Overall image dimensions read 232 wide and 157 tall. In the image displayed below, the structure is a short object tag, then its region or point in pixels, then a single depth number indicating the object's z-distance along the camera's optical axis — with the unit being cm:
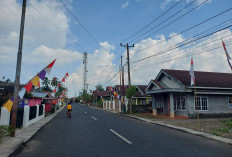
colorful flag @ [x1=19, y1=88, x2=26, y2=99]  970
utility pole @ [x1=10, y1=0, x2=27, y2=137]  786
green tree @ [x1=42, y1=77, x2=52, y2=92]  8361
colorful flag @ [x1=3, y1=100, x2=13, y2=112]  828
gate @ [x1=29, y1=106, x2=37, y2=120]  1314
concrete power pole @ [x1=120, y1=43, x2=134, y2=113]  2547
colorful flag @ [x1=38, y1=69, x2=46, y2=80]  1018
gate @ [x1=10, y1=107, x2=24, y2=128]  1095
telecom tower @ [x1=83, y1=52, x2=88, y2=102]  6388
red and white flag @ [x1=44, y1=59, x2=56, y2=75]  1047
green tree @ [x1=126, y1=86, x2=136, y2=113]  2534
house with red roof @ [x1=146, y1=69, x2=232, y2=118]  1898
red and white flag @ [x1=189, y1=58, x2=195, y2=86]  1160
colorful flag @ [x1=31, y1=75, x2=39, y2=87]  989
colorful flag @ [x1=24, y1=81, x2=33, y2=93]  967
